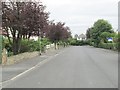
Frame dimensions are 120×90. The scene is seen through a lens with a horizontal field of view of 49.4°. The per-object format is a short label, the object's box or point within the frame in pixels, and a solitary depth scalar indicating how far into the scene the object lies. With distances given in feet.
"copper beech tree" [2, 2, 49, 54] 36.16
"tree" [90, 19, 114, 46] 144.90
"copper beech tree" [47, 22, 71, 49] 87.71
